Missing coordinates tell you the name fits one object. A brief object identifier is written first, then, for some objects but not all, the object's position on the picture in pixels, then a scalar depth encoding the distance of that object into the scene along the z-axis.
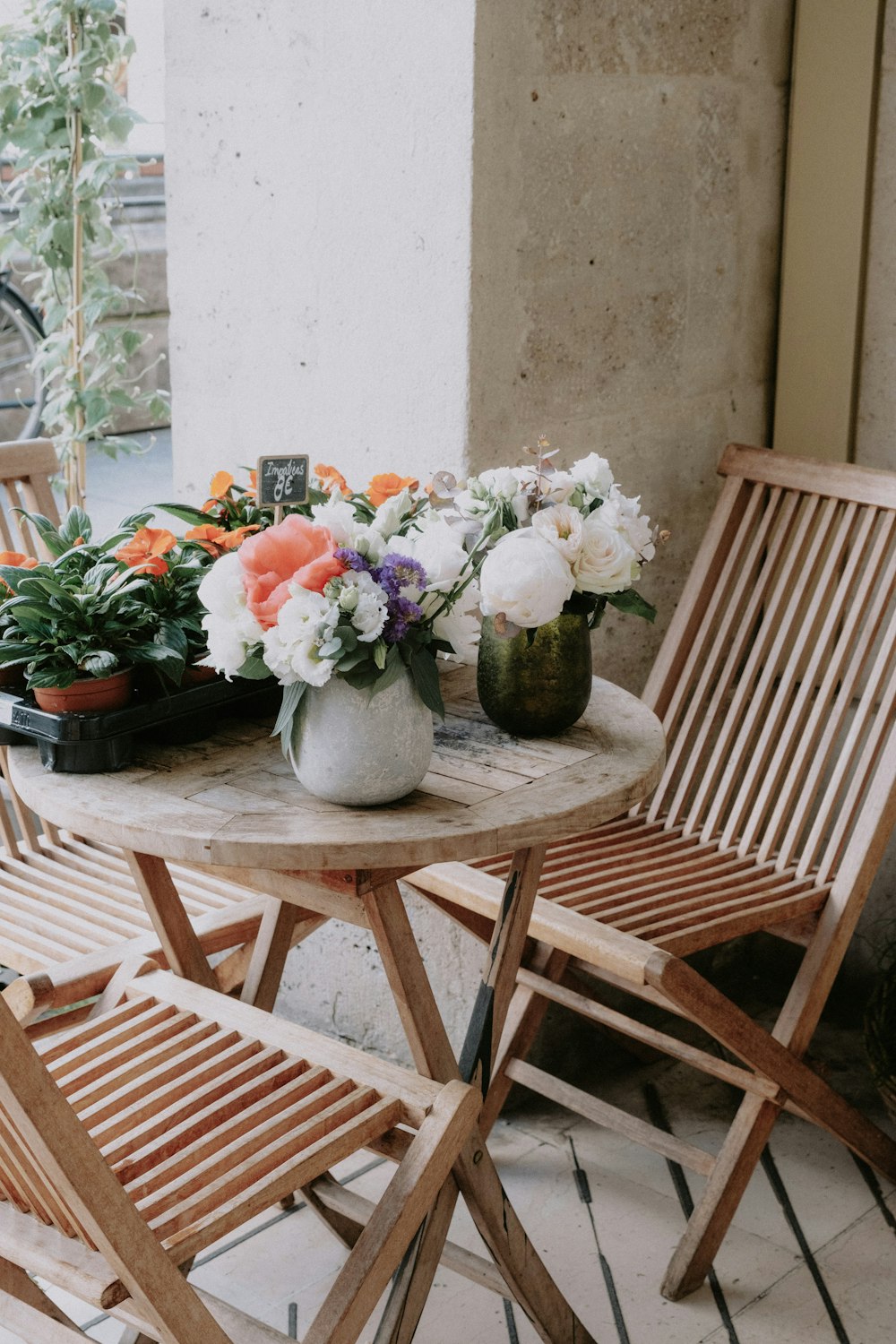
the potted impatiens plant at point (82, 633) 1.75
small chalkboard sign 1.96
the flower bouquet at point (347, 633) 1.62
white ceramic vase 1.68
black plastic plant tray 1.76
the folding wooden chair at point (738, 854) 2.30
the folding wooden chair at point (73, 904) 2.14
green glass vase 1.91
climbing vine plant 3.77
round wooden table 1.64
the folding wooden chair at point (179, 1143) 1.46
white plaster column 2.52
